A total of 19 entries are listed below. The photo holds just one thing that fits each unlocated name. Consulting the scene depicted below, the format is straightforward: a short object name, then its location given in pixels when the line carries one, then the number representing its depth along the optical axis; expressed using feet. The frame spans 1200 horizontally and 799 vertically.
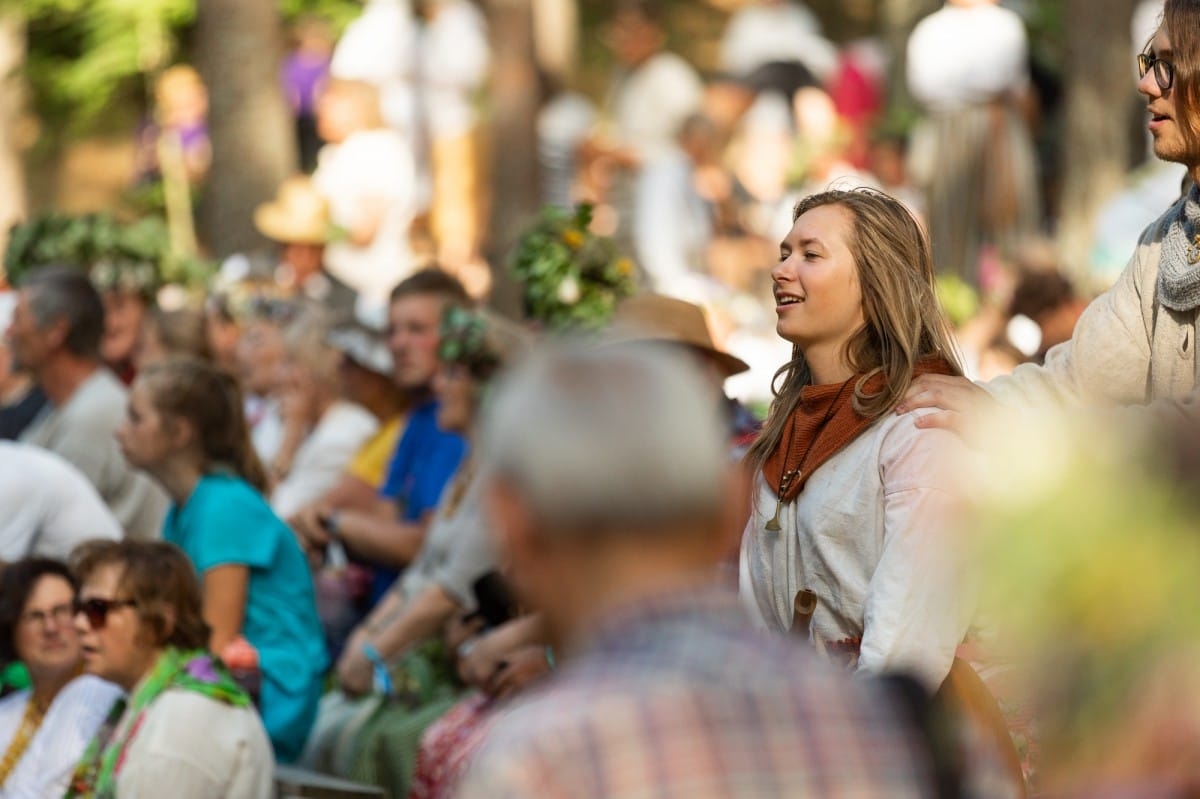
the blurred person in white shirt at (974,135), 77.56
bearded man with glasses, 27.04
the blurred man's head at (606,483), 14.79
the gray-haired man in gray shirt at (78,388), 51.93
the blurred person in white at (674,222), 78.43
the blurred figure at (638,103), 94.07
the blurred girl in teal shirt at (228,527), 42.93
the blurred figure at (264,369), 62.90
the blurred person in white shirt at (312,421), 56.24
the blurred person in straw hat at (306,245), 75.31
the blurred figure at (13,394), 56.13
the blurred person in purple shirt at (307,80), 109.09
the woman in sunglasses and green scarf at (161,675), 37.04
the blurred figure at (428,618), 43.83
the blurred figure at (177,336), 62.08
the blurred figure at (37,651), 40.11
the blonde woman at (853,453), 25.77
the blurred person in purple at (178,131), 107.45
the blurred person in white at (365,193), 79.56
